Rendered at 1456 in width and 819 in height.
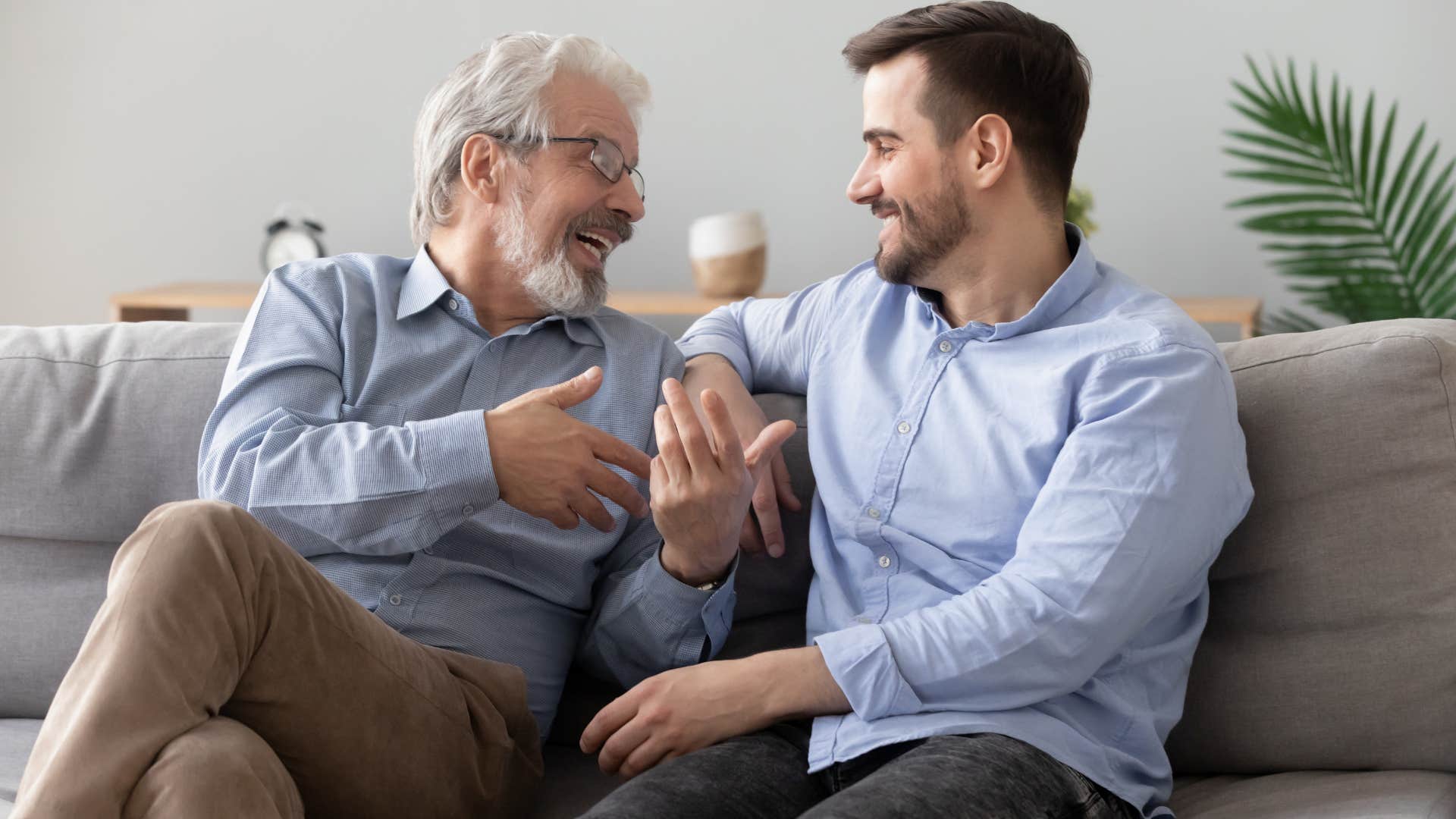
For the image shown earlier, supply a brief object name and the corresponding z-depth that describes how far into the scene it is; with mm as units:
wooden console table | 3174
